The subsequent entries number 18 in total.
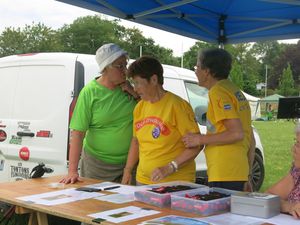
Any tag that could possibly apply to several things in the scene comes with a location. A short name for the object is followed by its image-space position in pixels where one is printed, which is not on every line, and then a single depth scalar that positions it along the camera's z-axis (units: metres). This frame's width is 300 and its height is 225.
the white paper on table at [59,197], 2.55
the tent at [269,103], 55.67
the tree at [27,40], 41.41
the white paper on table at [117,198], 2.52
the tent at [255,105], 38.81
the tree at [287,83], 63.42
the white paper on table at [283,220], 2.10
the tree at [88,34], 56.16
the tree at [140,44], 53.09
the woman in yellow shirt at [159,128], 2.95
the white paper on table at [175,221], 2.05
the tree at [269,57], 74.88
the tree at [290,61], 69.00
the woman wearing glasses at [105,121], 3.21
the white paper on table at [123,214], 2.15
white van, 4.30
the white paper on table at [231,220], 2.07
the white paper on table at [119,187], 2.78
